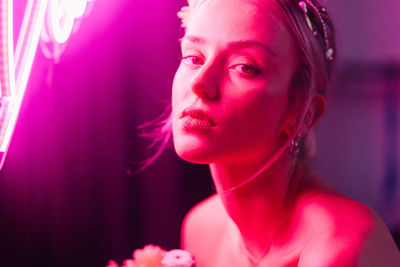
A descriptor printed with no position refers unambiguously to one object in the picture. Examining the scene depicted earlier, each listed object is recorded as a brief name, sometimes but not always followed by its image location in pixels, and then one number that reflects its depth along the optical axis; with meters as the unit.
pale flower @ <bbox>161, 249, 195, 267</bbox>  1.42
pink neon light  1.27
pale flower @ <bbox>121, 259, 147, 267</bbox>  1.44
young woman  1.12
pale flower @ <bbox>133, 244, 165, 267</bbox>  1.44
